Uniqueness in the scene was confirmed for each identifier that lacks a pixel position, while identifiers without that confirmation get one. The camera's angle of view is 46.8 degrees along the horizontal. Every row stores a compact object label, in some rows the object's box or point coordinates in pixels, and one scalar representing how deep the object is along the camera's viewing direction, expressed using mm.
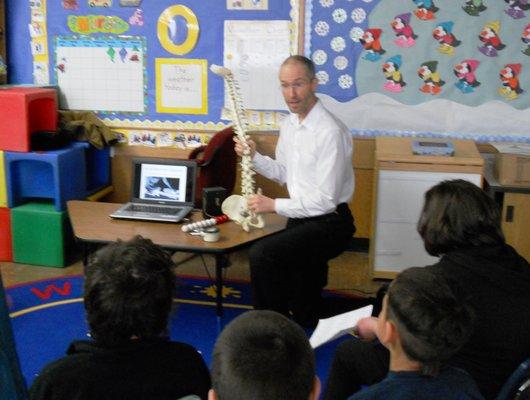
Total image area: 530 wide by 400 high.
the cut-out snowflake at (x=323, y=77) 4410
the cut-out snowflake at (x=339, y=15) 4266
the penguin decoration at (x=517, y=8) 4047
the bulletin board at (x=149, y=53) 4453
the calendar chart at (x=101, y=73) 4695
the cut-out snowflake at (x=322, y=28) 4316
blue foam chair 4188
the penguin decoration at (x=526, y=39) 4082
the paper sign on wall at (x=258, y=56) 4410
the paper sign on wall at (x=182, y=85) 4602
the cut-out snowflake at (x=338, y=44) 4320
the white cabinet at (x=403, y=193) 3855
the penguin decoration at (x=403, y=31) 4211
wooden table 2756
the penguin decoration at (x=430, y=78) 4254
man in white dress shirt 3029
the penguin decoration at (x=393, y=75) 4289
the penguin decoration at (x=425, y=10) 4164
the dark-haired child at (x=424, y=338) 1376
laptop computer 3227
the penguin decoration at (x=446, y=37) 4180
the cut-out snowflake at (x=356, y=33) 4281
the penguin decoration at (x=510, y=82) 4152
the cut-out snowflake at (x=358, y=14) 4246
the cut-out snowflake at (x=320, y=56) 4371
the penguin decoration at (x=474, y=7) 4098
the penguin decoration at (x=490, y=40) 4117
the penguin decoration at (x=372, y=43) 4270
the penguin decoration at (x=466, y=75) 4203
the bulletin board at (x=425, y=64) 4137
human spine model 3035
